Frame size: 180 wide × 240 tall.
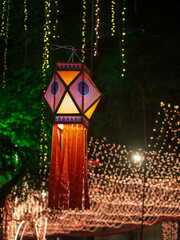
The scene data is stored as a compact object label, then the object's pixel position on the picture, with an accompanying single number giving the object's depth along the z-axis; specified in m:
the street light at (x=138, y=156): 12.69
